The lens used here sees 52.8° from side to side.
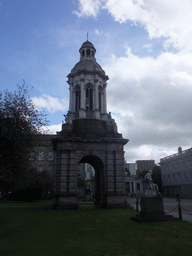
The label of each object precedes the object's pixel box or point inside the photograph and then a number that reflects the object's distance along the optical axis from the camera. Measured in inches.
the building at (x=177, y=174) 1863.9
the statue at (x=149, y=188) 581.7
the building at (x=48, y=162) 2187.3
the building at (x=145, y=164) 6476.4
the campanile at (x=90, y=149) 900.0
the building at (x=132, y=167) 4233.8
